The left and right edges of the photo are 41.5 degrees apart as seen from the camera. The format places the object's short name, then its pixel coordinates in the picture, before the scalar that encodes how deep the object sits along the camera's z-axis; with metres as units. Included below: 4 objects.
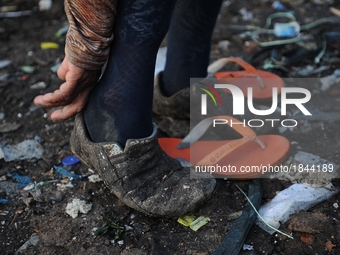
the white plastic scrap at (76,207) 1.60
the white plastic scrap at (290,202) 1.55
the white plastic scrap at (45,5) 3.32
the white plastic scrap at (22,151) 1.93
